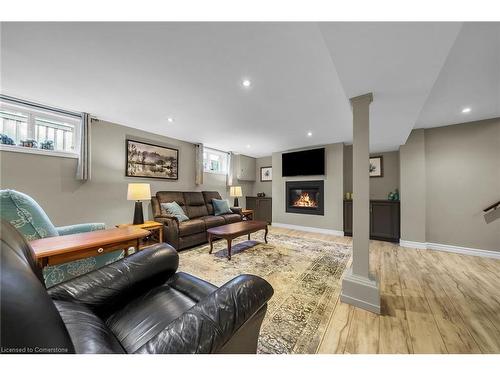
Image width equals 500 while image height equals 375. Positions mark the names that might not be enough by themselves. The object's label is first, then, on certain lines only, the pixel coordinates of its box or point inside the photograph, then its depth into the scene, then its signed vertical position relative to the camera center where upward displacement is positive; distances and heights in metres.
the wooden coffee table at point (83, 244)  1.33 -0.45
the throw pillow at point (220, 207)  4.39 -0.43
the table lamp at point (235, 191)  5.23 -0.05
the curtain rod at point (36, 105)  2.26 +1.11
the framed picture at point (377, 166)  4.39 +0.55
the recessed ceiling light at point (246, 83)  1.93 +1.13
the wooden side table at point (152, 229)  2.96 -0.67
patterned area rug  1.36 -1.06
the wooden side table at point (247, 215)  4.89 -0.70
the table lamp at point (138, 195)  3.04 -0.10
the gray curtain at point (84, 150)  2.79 +0.59
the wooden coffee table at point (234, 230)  2.79 -0.66
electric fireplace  4.79 -0.22
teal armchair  1.39 -0.31
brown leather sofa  3.13 -0.59
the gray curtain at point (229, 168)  5.46 +0.61
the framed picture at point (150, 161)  3.50 +0.58
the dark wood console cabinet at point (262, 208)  5.73 -0.59
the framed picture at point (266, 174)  6.17 +0.52
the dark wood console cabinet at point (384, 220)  3.73 -0.64
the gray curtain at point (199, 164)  4.54 +0.62
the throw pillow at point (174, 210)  3.50 -0.42
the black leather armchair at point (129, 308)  0.42 -0.52
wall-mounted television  4.69 +0.71
